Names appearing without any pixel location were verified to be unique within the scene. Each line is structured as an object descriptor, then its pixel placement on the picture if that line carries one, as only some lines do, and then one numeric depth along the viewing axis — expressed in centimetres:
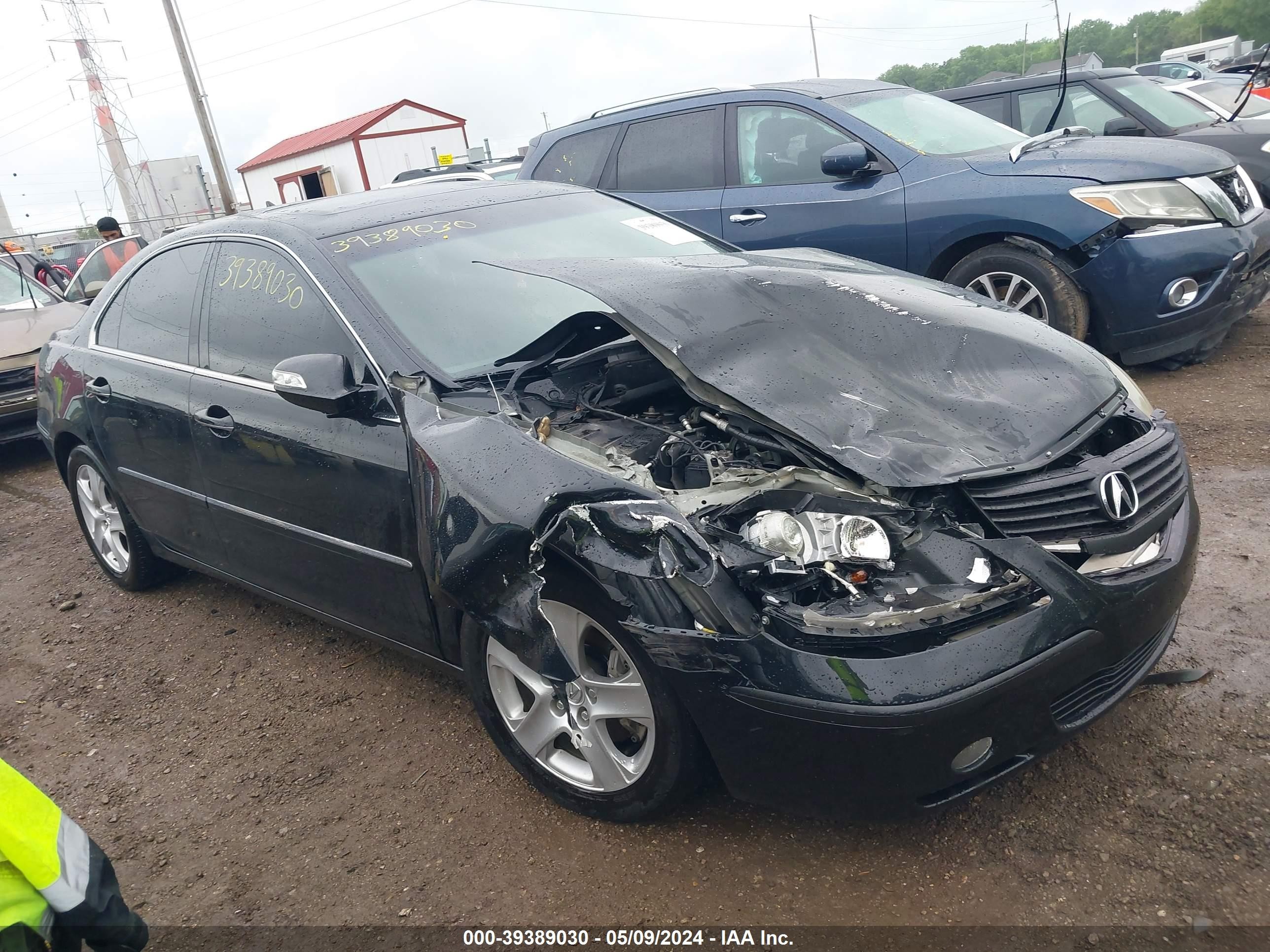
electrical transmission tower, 3428
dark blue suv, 505
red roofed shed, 3494
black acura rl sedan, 209
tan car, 729
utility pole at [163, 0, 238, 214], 2022
